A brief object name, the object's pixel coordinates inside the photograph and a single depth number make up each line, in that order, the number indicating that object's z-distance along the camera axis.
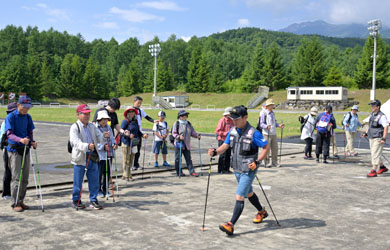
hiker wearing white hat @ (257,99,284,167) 12.66
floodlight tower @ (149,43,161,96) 76.44
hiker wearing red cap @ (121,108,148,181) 10.13
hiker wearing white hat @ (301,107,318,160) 14.91
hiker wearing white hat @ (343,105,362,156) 15.65
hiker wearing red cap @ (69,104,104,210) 7.31
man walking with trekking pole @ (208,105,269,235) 6.09
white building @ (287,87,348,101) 67.82
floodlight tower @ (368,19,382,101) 47.66
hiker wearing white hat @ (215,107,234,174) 11.78
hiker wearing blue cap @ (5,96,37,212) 7.34
